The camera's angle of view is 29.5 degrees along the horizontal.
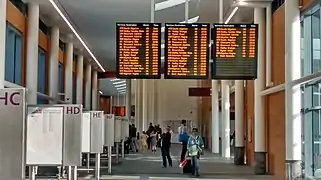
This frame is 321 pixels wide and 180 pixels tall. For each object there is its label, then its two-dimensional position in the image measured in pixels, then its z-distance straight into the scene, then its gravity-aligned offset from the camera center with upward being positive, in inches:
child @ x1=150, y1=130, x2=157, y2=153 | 1384.1 -52.9
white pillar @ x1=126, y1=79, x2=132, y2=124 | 1854.1 +55.0
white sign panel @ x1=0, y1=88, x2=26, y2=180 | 255.0 -6.9
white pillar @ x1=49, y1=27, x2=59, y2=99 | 876.0 +78.3
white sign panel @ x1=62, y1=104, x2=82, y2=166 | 427.8 -13.7
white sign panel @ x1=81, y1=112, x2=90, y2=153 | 559.8 -15.9
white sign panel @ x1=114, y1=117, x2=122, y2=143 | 849.5 -18.6
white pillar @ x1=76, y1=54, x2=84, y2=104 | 1261.9 +76.7
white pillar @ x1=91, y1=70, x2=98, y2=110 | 1627.2 +66.6
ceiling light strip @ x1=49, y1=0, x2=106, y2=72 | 740.5 +129.7
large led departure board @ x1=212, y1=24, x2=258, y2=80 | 543.4 +58.1
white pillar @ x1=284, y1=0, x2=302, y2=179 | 549.0 +22.5
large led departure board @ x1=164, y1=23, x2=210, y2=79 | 545.0 +58.5
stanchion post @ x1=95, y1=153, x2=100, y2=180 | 584.3 -48.4
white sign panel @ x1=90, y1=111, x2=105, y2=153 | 576.7 -15.5
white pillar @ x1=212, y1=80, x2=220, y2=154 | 1320.1 -6.8
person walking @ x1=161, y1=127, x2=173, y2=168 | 830.5 -41.9
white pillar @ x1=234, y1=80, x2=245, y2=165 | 901.2 -10.6
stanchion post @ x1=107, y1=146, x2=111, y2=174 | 716.4 -52.7
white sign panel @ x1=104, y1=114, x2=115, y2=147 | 697.6 -17.4
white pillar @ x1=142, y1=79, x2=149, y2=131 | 1959.9 -10.2
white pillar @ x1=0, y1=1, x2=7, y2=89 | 550.6 +72.0
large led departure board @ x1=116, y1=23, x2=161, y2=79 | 543.5 +59.2
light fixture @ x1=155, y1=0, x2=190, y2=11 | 735.1 +136.6
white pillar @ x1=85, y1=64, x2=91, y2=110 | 1483.8 +71.6
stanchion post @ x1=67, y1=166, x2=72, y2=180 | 460.1 -43.2
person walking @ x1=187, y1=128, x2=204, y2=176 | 691.4 -38.8
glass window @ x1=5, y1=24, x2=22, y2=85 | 677.3 +69.2
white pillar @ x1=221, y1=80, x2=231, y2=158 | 1158.3 -5.9
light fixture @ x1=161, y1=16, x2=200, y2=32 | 819.2 +132.6
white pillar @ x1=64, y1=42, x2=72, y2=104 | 1040.2 +76.8
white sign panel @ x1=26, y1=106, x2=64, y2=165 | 421.1 -14.7
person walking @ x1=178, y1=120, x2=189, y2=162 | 743.7 -27.0
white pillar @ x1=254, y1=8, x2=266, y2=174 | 720.8 +8.8
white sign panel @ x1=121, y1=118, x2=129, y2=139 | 1014.5 -21.0
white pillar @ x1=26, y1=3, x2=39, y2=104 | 730.8 +75.9
